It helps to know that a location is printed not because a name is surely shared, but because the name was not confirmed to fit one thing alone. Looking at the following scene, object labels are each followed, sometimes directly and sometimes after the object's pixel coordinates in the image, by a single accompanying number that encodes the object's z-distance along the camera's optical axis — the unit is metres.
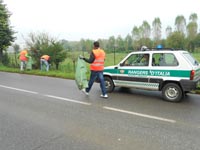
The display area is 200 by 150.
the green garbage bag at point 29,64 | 16.28
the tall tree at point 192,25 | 57.01
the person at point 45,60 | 15.44
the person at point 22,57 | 16.02
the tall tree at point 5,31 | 21.22
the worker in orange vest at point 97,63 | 7.20
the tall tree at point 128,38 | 67.84
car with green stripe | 6.43
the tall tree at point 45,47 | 16.44
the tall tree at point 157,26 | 73.25
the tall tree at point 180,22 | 66.44
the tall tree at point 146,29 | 72.88
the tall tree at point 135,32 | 71.94
